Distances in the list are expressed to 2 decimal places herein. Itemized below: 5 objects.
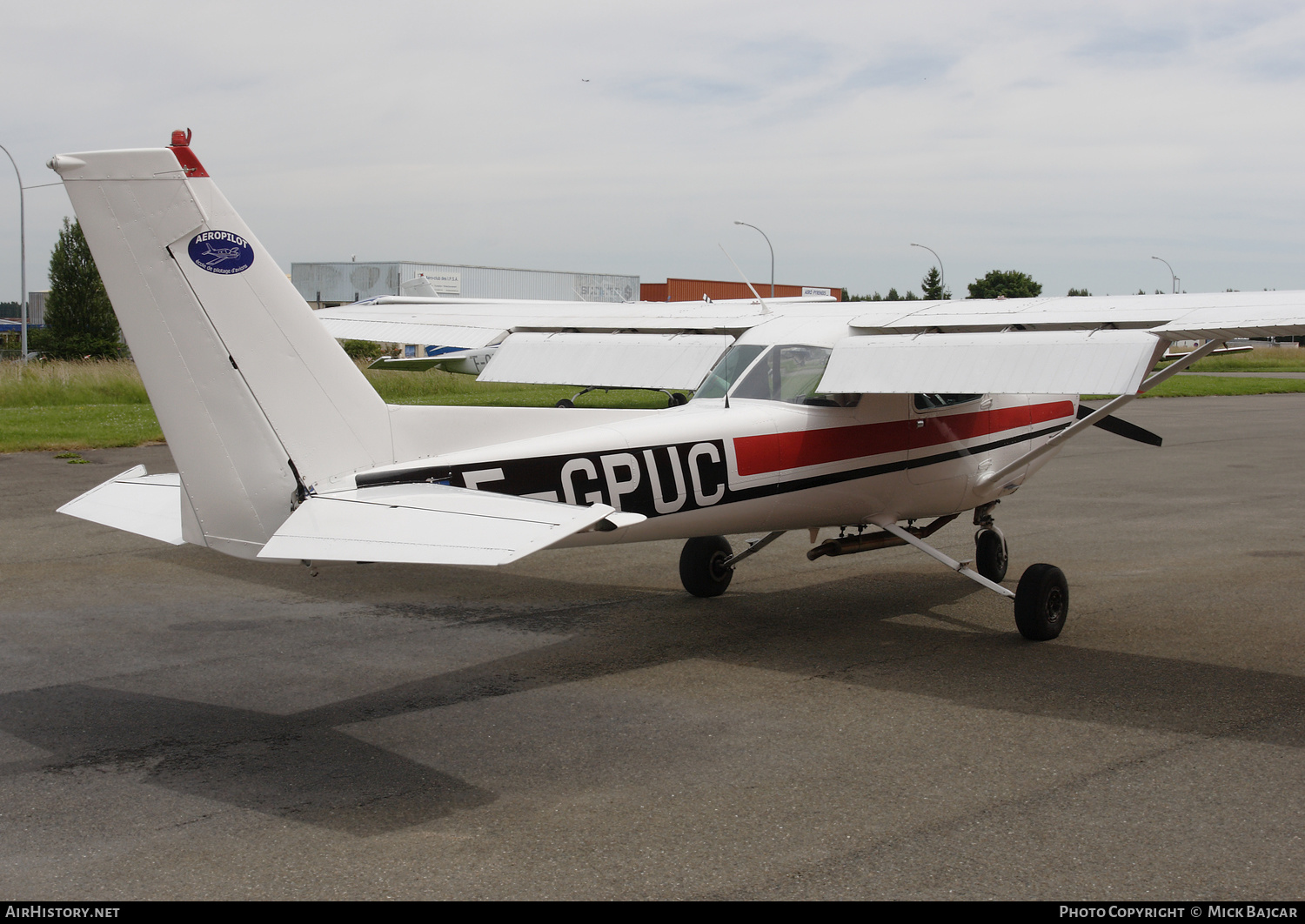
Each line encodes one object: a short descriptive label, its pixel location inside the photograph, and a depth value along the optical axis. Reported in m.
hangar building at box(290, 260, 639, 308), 70.69
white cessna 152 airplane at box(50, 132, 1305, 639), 5.42
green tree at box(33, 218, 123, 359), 53.69
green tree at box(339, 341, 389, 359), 47.22
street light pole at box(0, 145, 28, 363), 37.56
